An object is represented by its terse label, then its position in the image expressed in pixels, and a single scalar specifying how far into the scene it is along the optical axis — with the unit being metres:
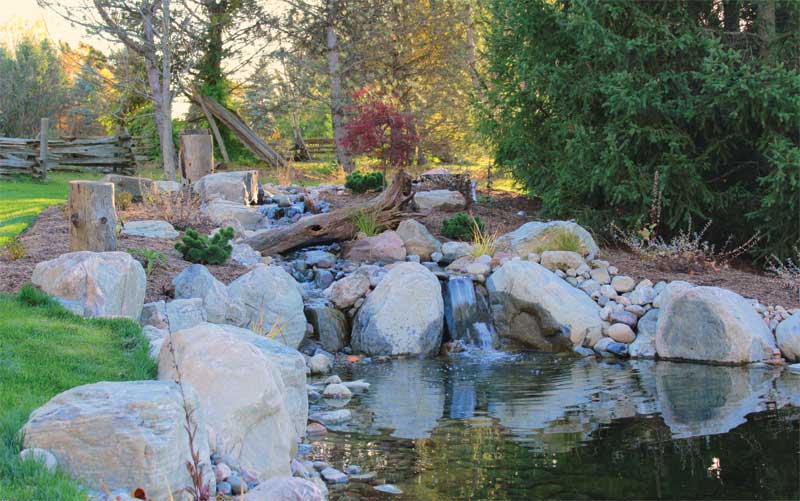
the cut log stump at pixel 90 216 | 8.08
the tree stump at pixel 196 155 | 16.16
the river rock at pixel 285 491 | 3.79
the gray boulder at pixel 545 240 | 10.81
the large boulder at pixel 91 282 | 6.76
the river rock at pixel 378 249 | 11.30
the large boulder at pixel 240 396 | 4.59
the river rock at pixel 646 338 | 8.90
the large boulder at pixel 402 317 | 9.13
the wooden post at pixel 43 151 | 19.04
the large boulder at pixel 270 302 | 8.80
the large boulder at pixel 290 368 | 5.51
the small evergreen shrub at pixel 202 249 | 9.84
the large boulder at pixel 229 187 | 14.44
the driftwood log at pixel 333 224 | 11.43
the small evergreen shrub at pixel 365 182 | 15.37
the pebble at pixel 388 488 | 4.81
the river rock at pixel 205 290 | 8.26
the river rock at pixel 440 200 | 13.83
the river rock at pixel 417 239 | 11.52
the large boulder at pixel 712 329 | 8.35
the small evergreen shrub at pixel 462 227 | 12.07
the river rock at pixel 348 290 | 9.84
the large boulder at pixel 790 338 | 8.41
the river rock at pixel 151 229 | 10.88
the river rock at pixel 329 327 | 9.36
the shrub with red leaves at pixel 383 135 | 15.75
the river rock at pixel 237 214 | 12.88
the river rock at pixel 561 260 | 10.38
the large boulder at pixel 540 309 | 9.23
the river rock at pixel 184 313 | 7.41
